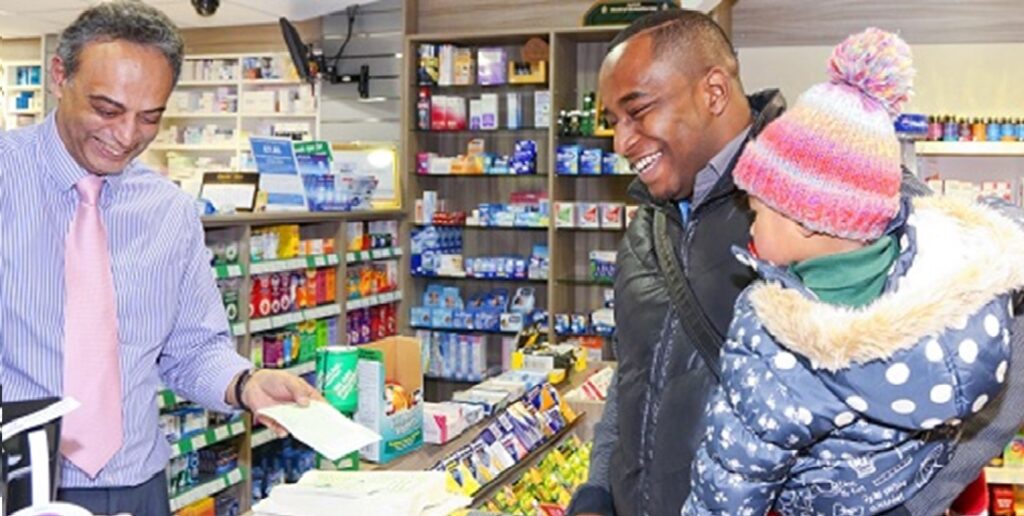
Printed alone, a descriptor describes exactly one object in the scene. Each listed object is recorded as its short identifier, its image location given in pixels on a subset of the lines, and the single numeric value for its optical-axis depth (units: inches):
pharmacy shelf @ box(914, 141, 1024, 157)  237.8
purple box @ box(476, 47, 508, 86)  296.5
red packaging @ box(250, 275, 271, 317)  210.7
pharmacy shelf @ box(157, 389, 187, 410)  180.5
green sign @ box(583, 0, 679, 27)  276.0
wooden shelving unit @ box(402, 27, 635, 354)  289.4
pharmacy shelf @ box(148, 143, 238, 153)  407.2
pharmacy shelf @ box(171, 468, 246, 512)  187.0
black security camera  303.7
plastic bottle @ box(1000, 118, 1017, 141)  241.4
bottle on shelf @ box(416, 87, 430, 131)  304.6
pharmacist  81.7
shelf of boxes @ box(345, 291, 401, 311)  262.1
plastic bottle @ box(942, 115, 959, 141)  244.5
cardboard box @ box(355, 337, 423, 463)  108.9
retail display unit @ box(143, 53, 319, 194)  381.1
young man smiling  70.6
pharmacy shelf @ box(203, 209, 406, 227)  193.6
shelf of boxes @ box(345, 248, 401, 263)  260.7
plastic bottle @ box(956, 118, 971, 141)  244.8
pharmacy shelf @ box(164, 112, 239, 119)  404.2
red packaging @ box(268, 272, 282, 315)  218.5
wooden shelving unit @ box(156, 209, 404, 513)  192.1
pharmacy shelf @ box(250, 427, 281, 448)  211.0
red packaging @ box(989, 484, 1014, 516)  216.8
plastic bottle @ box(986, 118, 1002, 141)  242.4
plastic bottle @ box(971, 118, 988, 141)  243.6
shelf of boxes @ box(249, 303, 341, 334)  211.5
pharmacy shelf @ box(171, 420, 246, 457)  183.9
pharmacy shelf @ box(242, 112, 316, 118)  378.0
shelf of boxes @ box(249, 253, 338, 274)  209.0
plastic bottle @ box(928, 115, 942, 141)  246.2
